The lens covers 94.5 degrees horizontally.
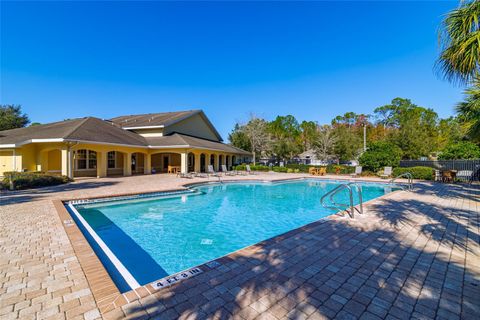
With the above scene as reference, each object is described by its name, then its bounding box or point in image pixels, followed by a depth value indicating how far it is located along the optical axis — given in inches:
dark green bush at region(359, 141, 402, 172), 874.1
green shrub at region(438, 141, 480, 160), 848.6
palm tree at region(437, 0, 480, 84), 183.8
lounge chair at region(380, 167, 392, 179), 786.2
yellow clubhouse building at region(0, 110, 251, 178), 615.5
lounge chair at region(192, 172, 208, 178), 788.4
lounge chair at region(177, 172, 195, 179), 749.6
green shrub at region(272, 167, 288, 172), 1124.5
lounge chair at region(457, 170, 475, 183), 694.9
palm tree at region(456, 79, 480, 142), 376.8
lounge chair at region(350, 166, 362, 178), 880.9
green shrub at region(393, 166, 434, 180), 730.2
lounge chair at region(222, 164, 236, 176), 896.3
